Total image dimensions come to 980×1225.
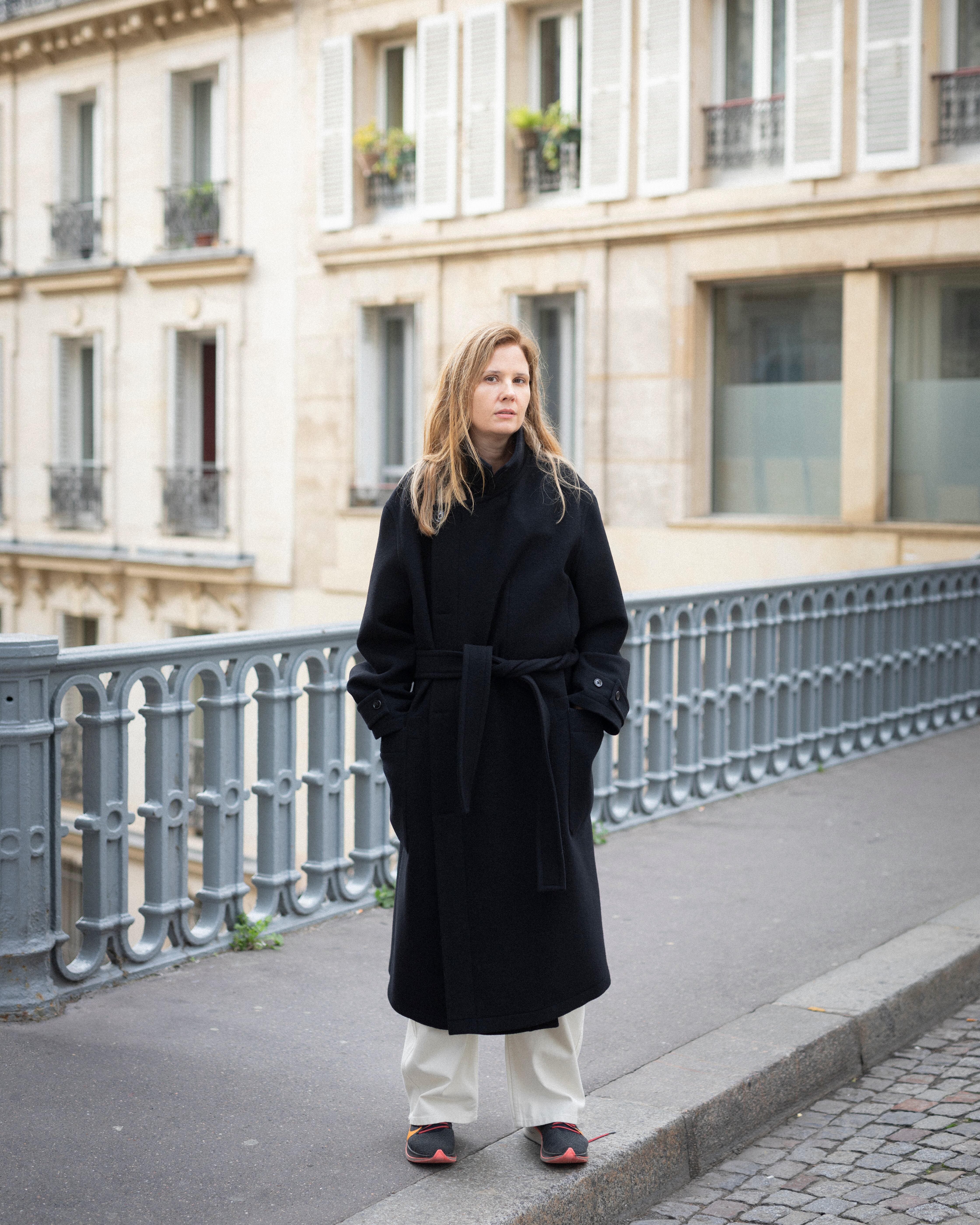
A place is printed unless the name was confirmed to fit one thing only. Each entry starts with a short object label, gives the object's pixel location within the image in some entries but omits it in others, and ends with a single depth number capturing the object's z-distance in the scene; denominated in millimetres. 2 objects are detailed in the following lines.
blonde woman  3482
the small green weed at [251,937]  5418
